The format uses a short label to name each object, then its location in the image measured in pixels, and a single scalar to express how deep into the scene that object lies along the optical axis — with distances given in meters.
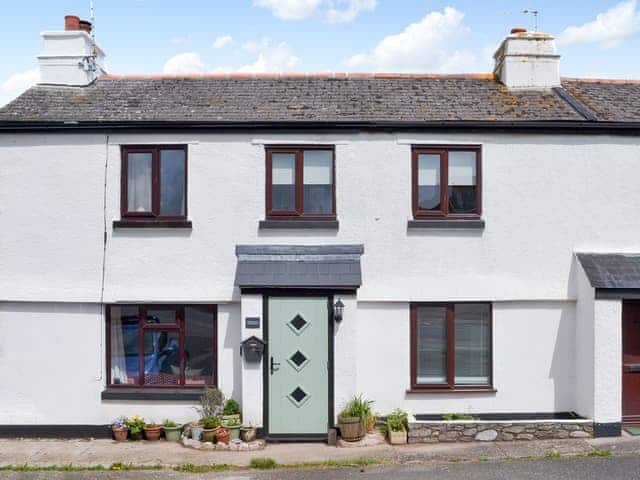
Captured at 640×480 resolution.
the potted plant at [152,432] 10.27
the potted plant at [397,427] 9.80
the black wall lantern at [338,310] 10.10
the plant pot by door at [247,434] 9.88
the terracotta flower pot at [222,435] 9.77
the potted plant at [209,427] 9.84
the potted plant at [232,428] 9.91
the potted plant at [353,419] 9.78
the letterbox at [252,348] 10.01
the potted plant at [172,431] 10.30
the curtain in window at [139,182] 10.77
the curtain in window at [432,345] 10.73
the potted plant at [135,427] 10.31
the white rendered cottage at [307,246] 10.60
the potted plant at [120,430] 10.30
